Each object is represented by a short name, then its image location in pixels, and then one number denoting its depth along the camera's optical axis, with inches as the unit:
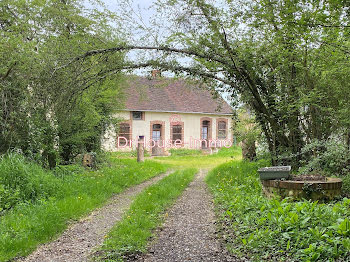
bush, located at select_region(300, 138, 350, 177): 266.7
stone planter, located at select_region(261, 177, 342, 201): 221.0
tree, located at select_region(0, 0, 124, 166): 314.2
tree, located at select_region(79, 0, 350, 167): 286.8
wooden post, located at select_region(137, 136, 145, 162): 594.9
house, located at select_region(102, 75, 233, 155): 908.0
